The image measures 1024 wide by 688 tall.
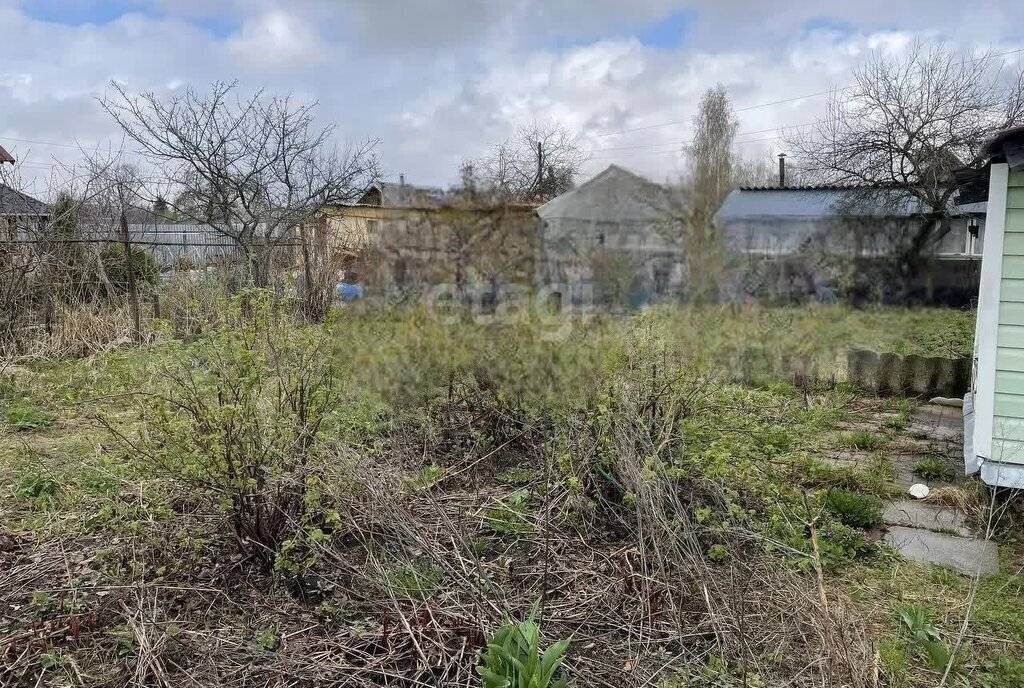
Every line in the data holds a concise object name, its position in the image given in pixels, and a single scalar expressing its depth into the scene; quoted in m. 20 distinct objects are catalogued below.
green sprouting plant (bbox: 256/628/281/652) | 2.29
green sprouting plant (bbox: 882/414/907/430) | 5.36
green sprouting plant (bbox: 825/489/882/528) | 3.43
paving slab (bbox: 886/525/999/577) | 3.00
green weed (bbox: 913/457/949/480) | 4.20
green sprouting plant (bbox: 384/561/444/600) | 2.43
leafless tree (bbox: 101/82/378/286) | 9.15
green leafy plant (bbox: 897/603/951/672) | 2.15
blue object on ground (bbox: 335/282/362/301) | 4.62
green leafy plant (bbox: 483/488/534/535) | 2.94
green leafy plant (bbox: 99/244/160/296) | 8.38
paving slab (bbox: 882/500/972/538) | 3.43
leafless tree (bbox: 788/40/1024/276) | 7.96
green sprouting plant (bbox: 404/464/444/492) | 2.83
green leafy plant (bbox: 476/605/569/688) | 1.91
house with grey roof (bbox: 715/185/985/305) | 7.50
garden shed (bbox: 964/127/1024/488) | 3.38
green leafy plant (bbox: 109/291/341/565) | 2.71
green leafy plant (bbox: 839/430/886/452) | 4.84
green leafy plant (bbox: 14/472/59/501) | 3.56
